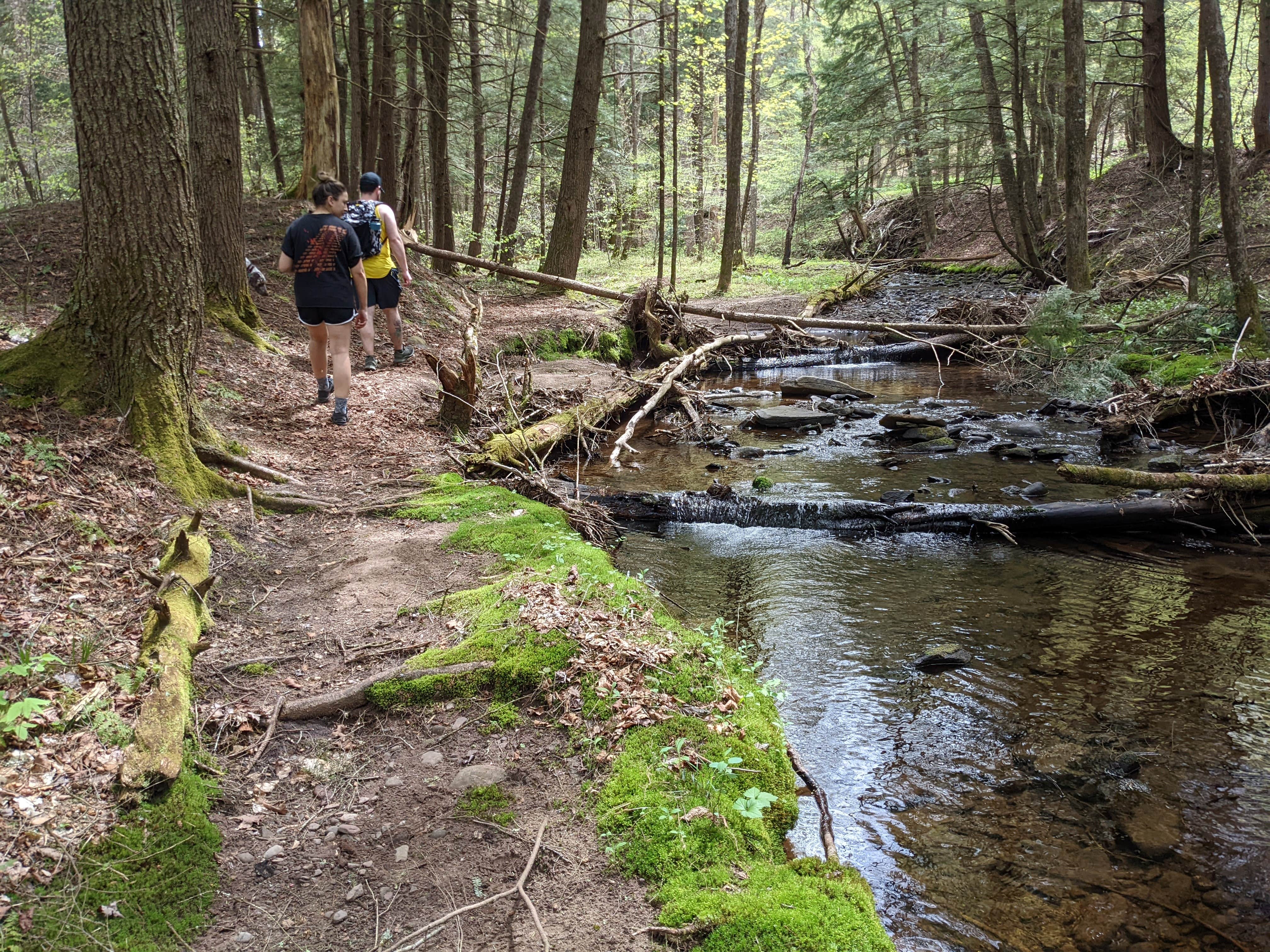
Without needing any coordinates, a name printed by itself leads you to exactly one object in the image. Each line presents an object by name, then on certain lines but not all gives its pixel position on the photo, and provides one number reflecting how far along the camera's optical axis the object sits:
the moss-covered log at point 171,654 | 2.84
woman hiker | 7.18
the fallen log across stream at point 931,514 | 7.12
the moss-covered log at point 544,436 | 7.60
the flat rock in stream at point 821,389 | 13.20
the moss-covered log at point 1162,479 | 6.98
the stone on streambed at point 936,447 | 10.02
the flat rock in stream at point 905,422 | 10.87
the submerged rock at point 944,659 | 5.20
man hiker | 8.81
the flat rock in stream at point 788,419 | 11.44
